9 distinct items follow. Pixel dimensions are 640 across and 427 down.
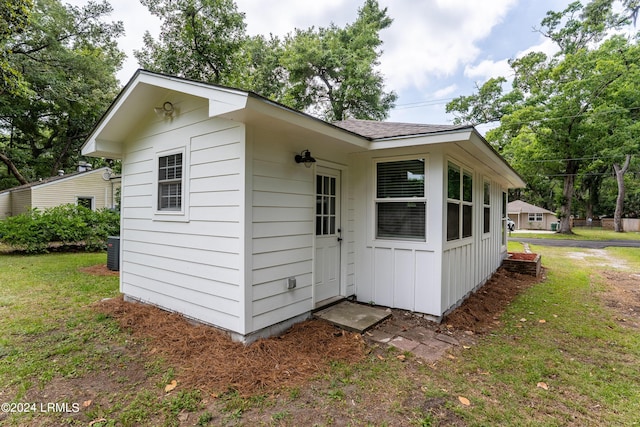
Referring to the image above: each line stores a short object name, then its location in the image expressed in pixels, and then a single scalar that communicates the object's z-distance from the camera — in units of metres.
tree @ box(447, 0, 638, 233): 16.88
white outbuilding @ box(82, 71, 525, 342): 3.32
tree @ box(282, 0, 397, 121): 18.83
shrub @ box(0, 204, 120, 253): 9.36
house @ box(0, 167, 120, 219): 13.75
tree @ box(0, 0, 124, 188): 14.21
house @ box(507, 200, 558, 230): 30.94
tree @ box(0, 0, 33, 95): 5.97
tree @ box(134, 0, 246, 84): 14.27
